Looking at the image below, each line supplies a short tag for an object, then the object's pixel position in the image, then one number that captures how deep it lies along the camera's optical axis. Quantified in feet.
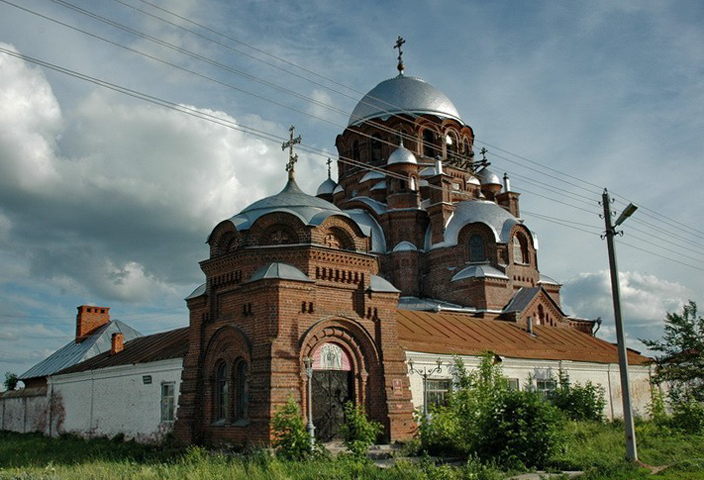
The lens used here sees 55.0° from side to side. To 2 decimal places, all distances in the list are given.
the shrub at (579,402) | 64.54
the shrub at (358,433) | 39.09
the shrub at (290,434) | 42.47
